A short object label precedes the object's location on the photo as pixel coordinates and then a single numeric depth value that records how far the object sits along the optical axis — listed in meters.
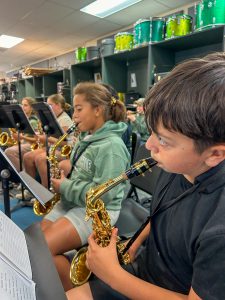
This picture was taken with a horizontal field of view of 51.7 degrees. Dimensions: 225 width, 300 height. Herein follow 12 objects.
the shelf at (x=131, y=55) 3.06
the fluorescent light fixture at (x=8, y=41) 5.73
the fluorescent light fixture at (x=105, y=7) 3.80
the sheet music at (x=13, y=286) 0.52
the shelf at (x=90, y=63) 3.86
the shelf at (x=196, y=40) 2.33
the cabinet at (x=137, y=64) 2.70
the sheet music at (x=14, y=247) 0.62
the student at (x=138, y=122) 3.02
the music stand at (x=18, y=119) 2.68
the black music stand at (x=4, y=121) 2.91
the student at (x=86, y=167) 1.24
